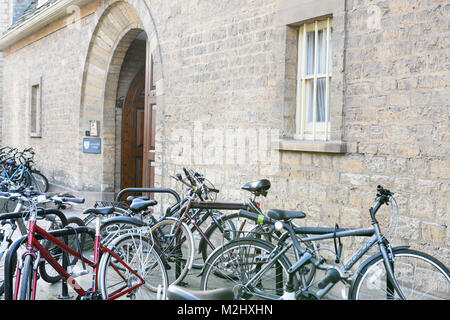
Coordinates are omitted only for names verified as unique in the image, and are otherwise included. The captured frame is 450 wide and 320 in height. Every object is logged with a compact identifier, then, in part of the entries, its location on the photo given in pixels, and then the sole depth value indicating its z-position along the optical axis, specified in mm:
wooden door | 11719
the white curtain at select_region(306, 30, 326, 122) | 5945
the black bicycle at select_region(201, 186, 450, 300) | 3551
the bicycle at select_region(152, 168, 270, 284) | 5023
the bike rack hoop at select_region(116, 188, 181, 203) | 6059
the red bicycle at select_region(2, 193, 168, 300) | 3906
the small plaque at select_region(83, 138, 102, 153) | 11639
